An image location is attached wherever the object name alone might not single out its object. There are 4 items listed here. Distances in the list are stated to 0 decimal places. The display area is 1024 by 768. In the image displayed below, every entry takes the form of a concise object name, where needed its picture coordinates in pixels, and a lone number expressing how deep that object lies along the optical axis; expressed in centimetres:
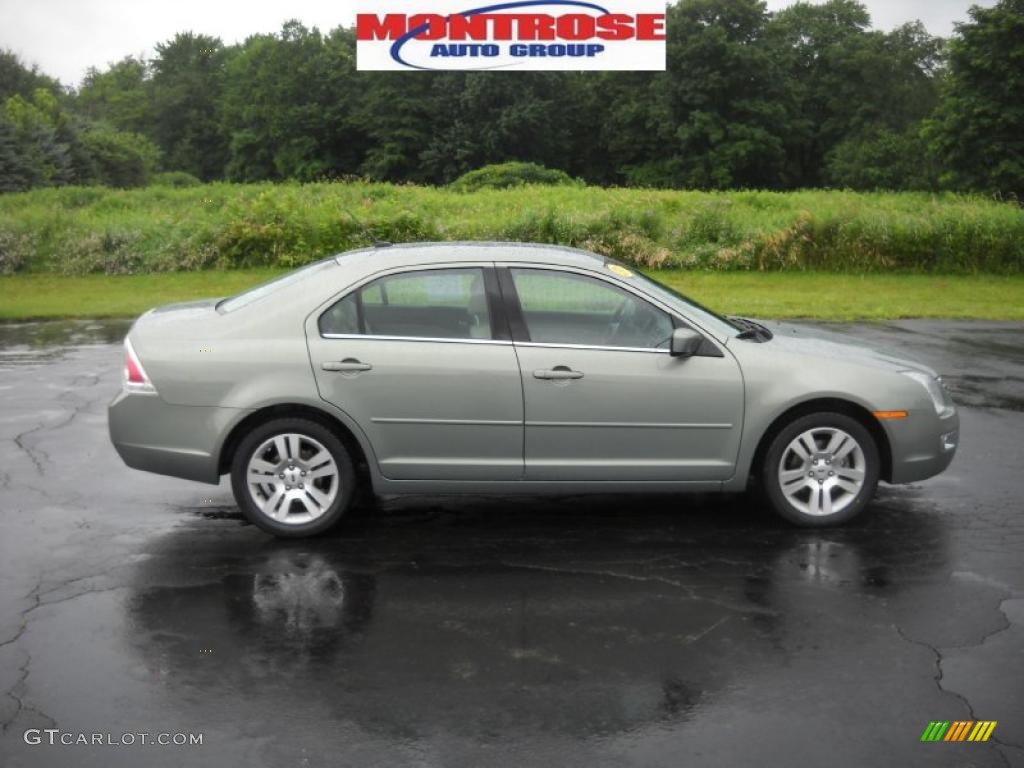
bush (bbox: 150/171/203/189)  8562
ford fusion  690
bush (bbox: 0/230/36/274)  2525
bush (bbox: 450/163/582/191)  4566
